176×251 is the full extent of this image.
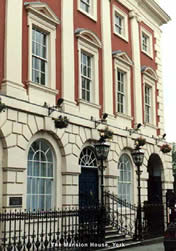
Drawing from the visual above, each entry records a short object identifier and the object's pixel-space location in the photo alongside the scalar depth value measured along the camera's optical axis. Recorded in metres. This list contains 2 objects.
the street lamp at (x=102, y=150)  14.03
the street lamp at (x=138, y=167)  15.99
